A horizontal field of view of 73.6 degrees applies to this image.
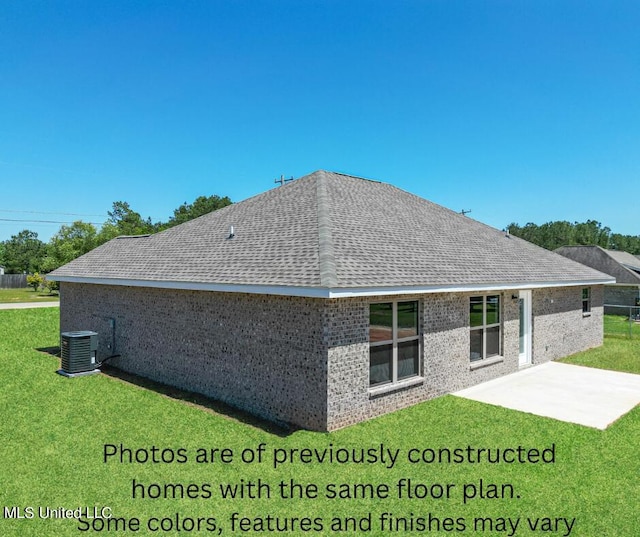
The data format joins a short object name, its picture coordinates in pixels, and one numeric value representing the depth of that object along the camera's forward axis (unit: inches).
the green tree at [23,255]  3078.2
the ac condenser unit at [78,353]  459.8
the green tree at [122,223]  1734.7
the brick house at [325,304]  302.7
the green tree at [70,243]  1635.1
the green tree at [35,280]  1816.4
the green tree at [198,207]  2795.3
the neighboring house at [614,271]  1279.5
